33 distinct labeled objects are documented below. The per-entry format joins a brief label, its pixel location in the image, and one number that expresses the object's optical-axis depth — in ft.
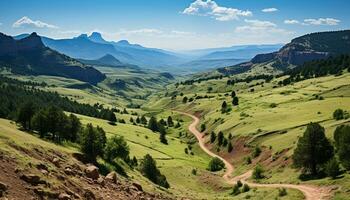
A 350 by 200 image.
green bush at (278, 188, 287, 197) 220.62
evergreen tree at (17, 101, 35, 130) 284.20
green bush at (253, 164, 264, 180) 309.30
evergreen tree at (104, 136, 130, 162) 251.03
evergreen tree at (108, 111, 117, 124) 605.27
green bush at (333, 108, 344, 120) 378.90
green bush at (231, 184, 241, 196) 268.00
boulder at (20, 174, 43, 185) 140.97
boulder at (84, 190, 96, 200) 155.21
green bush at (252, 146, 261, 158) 388.45
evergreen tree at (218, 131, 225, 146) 498.85
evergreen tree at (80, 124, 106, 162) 228.02
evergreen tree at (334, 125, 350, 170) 223.30
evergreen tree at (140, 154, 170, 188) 262.47
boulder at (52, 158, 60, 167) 171.75
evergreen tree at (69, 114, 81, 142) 276.45
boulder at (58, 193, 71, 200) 139.50
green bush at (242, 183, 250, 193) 265.91
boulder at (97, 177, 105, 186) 178.19
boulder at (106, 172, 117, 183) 190.74
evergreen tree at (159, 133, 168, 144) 530.31
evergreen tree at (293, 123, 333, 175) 257.75
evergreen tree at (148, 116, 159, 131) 644.69
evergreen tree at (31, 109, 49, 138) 256.52
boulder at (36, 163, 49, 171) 154.40
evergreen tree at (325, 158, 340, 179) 226.58
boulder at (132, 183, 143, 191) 202.37
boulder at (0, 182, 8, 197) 123.24
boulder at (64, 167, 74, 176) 169.37
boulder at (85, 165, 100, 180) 180.61
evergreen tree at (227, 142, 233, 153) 462.60
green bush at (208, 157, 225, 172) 399.38
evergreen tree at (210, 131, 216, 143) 534.37
